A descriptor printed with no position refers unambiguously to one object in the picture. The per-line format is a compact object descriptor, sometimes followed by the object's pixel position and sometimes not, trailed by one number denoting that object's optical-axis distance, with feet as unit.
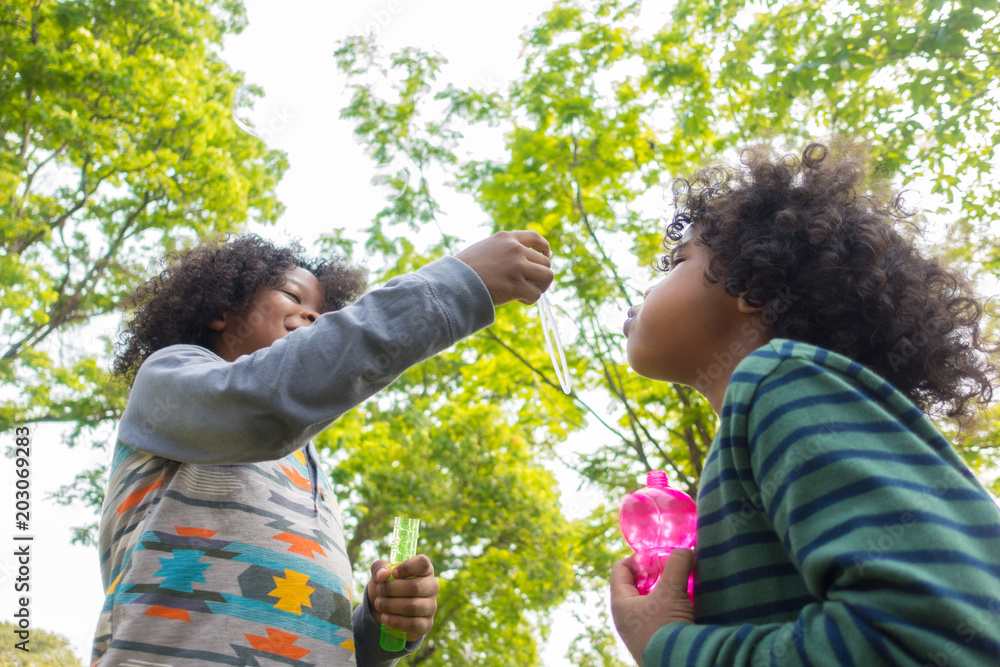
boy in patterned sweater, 3.70
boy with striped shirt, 2.23
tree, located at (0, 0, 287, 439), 22.31
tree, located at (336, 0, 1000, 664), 10.63
